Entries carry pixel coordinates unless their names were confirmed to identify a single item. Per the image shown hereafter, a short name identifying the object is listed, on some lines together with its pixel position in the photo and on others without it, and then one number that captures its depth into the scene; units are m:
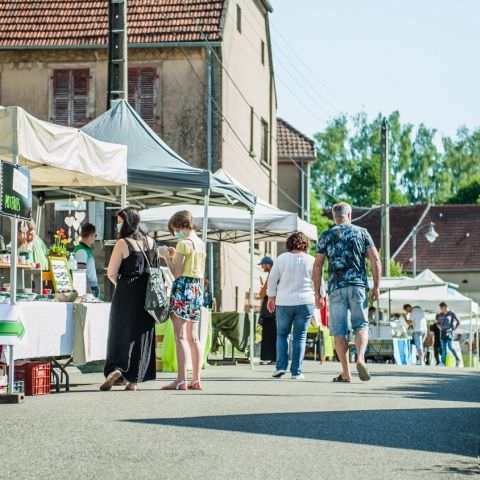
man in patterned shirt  14.78
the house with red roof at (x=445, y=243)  95.88
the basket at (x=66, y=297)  13.59
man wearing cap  21.66
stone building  36.59
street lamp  61.38
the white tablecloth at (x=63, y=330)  12.17
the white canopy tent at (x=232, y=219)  22.92
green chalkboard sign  11.27
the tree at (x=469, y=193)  102.88
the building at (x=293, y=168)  56.91
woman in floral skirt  13.45
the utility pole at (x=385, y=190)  41.28
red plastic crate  12.55
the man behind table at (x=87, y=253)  16.05
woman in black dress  13.16
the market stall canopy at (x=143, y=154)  16.91
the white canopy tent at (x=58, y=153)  12.07
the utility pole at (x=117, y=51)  21.09
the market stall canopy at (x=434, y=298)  42.78
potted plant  14.88
